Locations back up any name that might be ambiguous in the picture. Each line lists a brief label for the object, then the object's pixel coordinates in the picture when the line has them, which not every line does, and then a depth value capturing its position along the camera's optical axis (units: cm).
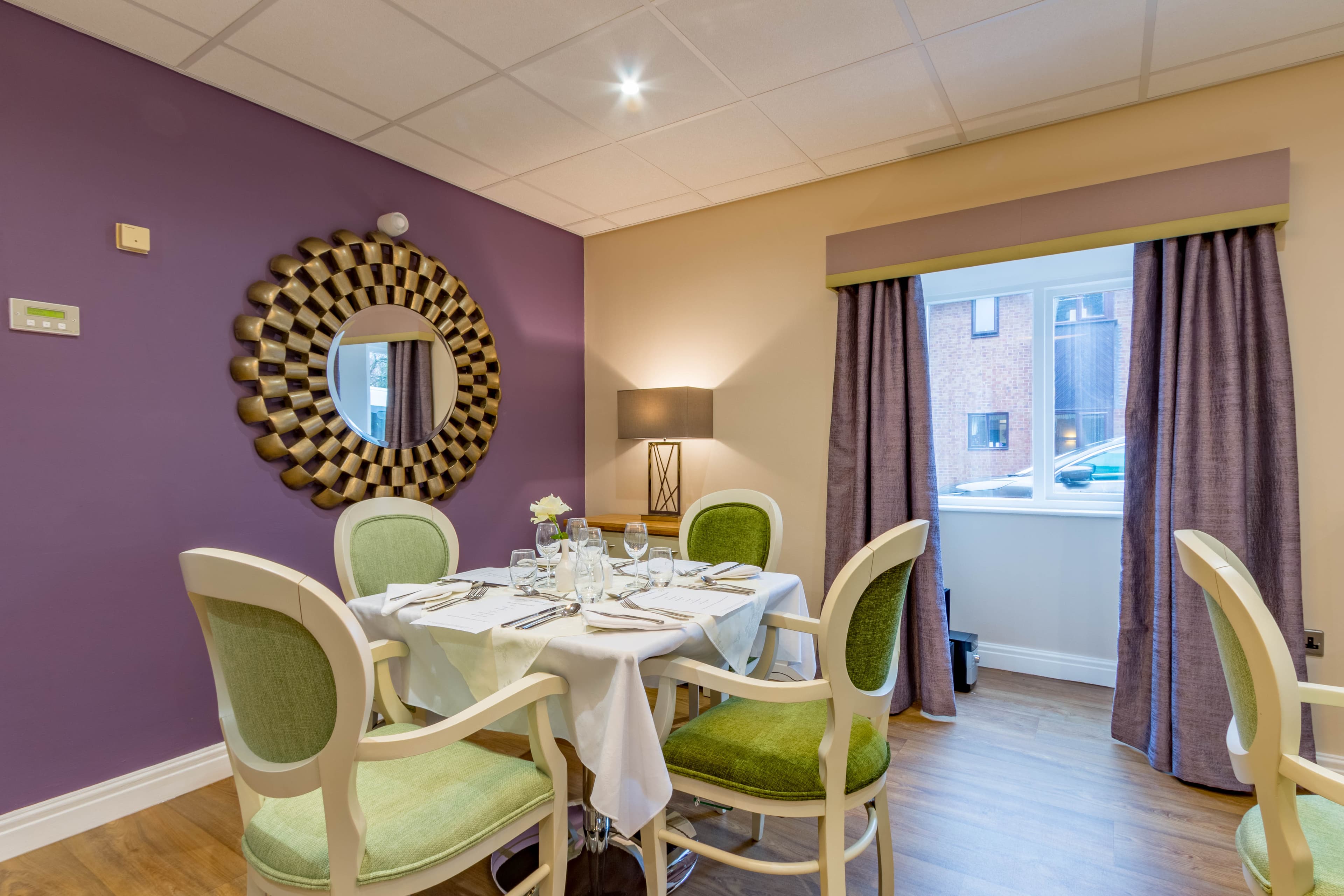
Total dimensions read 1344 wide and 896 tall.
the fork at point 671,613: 171
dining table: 145
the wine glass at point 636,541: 205
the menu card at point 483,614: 169
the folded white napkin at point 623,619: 162
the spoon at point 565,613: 171
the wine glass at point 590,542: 195
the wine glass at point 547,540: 208
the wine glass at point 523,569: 208
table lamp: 368
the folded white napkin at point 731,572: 222
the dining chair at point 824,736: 147
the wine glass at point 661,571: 210
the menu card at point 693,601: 183
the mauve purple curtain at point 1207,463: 242
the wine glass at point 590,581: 184
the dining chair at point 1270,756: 115
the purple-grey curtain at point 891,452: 310
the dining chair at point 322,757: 115
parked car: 360
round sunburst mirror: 274
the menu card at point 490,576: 223
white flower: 199
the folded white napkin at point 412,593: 189
